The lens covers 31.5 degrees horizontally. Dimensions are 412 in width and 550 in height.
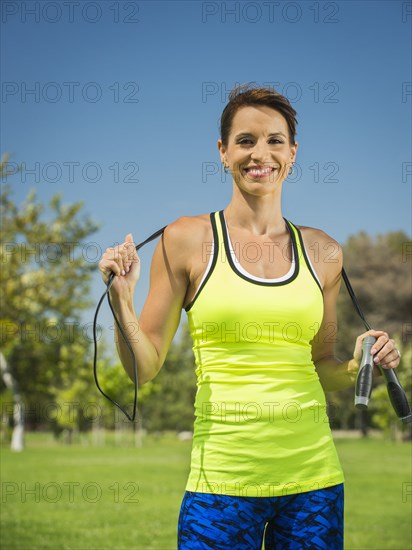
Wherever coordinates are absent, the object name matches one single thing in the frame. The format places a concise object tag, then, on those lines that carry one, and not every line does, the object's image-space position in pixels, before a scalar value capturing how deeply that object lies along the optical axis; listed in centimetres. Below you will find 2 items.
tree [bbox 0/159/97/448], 3256
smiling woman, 232
